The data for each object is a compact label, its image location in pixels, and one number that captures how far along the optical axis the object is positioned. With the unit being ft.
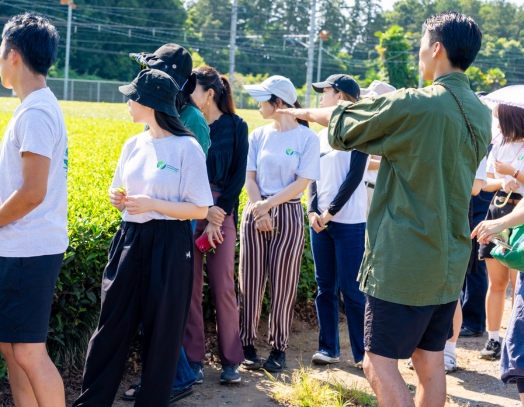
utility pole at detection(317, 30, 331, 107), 148.21
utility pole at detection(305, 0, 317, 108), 107.14
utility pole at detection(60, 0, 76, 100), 136.56
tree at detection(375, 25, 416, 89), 175.62
